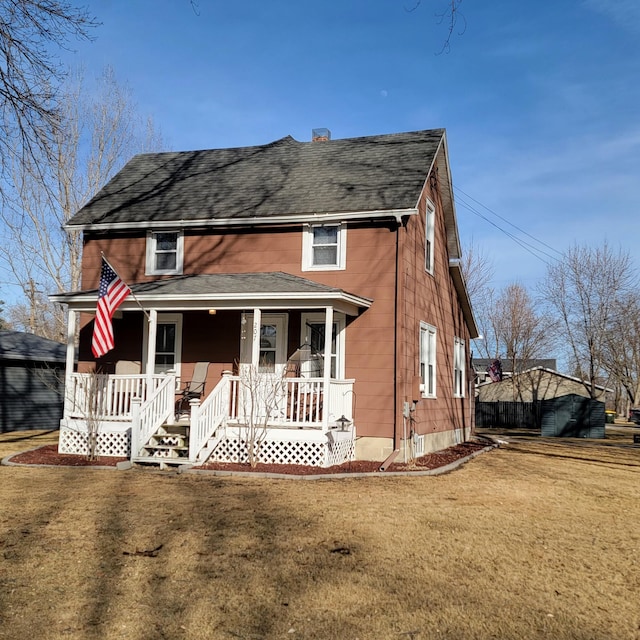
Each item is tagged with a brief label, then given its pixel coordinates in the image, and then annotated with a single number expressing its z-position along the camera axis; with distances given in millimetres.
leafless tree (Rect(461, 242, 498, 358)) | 43953
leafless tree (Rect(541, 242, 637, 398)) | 33719
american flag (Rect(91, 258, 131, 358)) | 11641
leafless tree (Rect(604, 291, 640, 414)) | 37781
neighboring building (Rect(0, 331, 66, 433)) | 19922
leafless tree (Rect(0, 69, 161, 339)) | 26656
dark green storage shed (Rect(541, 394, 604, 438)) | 26453
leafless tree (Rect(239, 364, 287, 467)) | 11391
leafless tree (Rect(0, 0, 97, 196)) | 8461
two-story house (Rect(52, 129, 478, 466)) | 11984
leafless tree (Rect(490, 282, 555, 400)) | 42312
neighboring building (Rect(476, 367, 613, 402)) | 44688
